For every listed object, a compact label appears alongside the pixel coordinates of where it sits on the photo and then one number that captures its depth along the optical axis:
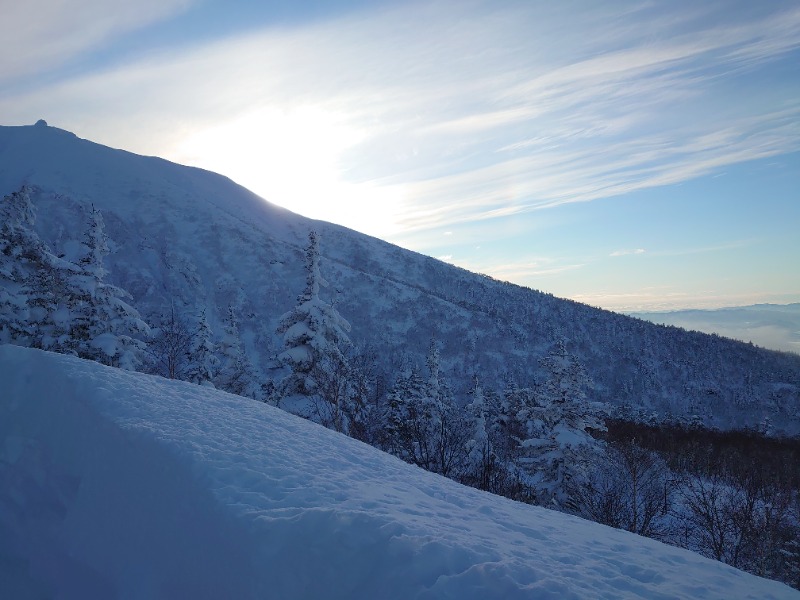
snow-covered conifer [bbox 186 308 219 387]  28.70
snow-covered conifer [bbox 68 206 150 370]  17.83
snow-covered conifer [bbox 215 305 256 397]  29.50
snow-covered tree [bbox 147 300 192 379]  25.75
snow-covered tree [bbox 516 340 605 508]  18.86
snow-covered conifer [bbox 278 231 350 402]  19.31
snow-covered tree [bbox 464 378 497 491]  18.61
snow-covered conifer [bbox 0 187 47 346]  17.09
